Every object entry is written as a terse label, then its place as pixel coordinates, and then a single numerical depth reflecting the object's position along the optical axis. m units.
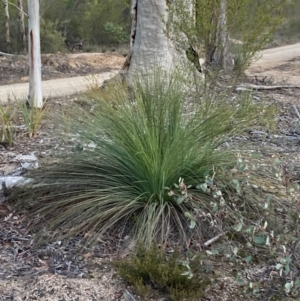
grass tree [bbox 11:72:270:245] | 3.67
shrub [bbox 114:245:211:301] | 2.88
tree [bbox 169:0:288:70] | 6.61
